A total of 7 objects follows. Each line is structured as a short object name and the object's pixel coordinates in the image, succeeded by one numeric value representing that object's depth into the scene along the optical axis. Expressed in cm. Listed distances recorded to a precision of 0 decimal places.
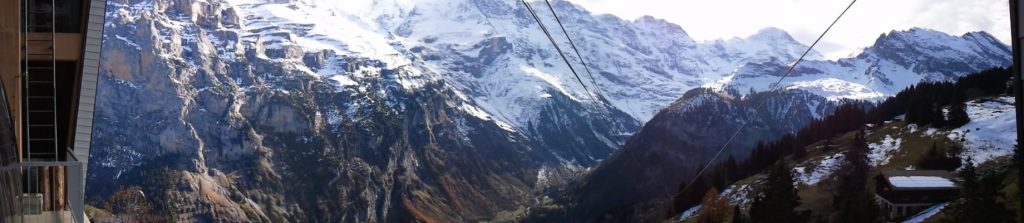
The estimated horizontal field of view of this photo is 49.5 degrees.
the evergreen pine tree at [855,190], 10125
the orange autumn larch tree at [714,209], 10913
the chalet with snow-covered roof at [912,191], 9378
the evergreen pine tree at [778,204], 9375
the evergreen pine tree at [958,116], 11956
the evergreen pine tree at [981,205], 6706
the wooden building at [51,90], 1320
